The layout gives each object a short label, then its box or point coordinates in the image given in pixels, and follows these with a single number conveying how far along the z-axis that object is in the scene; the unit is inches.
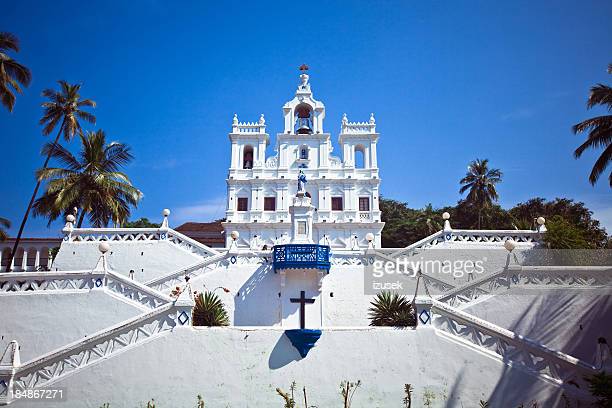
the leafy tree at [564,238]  866.8
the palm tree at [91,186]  1132.5
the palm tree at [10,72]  890.1
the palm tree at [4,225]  1144.2
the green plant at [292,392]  440.2
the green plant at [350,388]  454.4
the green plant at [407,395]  424.0
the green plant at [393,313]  585.3
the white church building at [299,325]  450.6
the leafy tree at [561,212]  1458.3
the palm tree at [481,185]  1690.5
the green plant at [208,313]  637.3
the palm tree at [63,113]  1187.3
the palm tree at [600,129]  891.4
